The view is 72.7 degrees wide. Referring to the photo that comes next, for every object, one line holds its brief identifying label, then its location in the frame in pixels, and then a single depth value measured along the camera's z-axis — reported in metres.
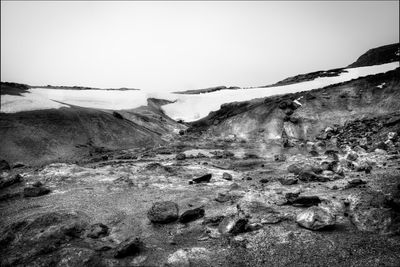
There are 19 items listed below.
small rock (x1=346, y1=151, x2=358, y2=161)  16.28
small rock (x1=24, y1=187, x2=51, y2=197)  12.57
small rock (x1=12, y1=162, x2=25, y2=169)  18.85
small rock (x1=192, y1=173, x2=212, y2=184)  14.30
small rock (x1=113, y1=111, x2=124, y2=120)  32.12
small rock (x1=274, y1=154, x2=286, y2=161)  19.09
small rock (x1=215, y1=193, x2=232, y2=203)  11.30
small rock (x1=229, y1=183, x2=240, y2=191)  12.89
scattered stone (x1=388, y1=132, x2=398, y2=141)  19.19
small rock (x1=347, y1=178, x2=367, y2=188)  11.48
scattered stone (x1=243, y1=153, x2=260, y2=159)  20.64
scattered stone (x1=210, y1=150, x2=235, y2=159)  21.16
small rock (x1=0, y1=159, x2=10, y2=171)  17.70
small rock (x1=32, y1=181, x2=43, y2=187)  13.83
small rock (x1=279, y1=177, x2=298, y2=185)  13.02
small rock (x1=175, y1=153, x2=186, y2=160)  20.73
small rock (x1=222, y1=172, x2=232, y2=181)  14.65
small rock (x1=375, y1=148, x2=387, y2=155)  17.14
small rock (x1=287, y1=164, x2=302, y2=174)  14.89
